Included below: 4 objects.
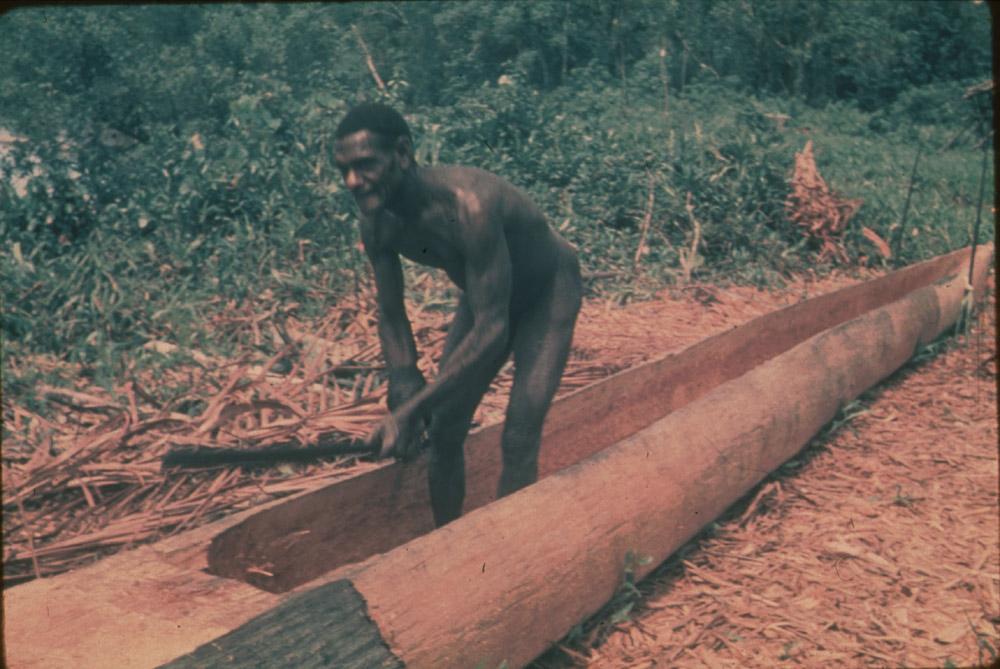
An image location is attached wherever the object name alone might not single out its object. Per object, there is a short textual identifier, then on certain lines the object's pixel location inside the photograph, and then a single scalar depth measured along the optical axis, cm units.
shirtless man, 277
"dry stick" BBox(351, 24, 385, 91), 825
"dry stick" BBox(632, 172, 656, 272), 795
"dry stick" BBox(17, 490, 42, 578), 258
